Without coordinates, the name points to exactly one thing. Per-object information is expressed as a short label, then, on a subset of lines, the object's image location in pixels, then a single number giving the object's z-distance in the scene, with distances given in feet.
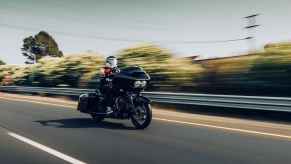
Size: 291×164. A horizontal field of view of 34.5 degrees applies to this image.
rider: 35.63
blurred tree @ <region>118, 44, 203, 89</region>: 53.52
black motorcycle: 33.14
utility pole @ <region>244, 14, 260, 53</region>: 101.00
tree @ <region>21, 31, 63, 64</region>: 341.21
